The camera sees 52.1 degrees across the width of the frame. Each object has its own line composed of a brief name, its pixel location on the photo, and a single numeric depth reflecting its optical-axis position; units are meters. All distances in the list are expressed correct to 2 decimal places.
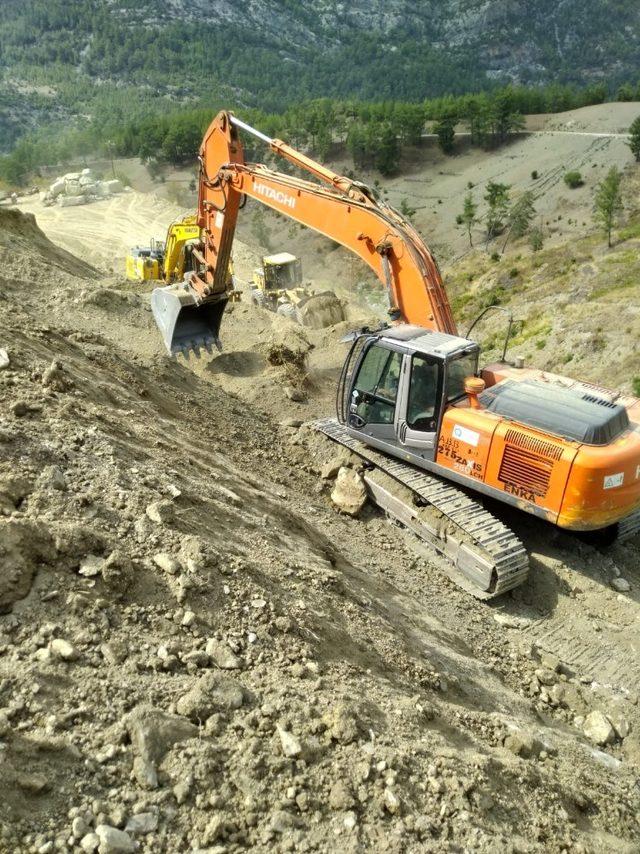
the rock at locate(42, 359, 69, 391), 6.70
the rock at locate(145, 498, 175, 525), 5.01
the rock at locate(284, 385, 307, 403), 12.25
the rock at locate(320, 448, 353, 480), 9.03
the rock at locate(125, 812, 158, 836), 3.03
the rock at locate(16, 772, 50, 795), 2.97
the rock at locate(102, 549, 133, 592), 4.20
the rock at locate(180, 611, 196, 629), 4.21
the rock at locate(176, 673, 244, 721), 3.66
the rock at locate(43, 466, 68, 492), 4.91
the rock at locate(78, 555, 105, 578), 4.18
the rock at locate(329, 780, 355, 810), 3.47
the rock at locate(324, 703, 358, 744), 3.80
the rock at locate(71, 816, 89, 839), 2.90
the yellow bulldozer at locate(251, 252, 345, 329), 19.73
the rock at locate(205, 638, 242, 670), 4.07
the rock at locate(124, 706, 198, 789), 3.26
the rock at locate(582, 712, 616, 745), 5.61
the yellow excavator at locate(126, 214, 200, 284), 18.23
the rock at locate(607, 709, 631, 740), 5.75
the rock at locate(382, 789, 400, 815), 3.52
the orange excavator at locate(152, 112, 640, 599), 7.00
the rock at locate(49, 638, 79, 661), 3.64
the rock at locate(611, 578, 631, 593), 7.58
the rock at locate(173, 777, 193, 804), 3.22
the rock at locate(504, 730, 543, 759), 4.63
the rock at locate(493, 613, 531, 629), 6.96
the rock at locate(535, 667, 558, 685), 6.13
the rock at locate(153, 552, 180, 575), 4.52
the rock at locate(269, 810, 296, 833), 3.26
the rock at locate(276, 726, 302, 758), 3.61
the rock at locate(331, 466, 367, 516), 8.51
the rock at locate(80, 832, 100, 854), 2.86
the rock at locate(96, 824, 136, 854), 2.88
